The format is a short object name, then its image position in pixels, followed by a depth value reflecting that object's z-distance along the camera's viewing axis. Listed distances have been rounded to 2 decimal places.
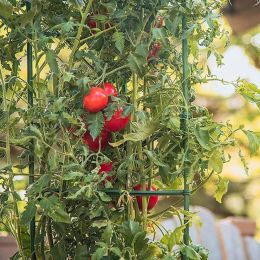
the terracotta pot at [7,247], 4.49
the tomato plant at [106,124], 2.92
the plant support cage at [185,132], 2.98
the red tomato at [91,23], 3.05
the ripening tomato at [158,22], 3.01
